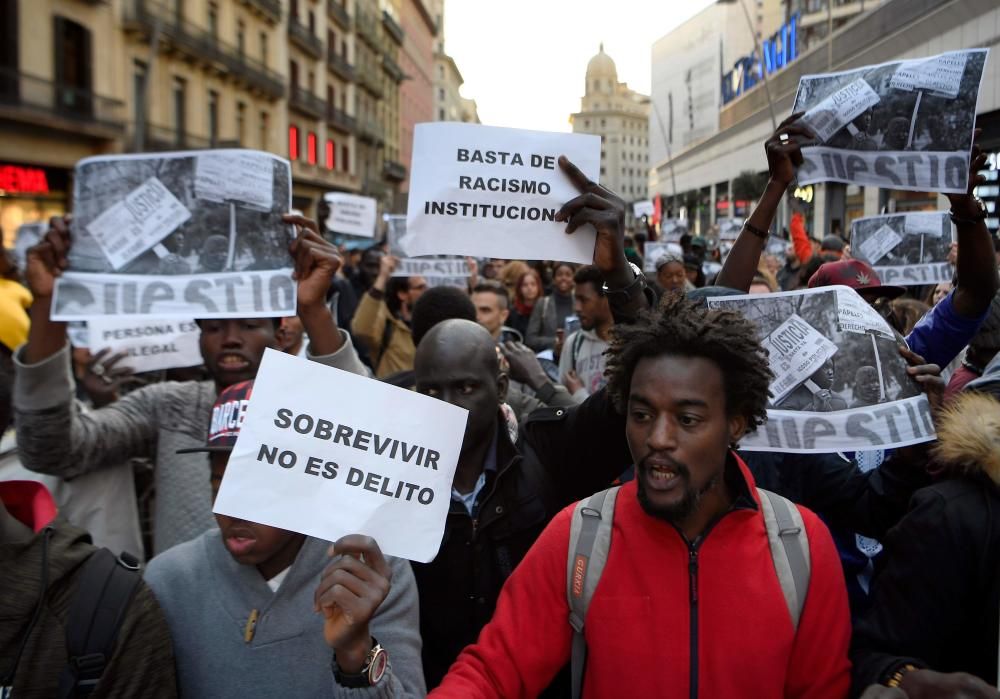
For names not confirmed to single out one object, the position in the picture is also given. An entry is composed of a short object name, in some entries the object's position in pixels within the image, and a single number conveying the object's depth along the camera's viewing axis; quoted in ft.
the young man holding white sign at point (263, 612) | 6.86
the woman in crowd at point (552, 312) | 24.41
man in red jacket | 6.70
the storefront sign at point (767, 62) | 115.96
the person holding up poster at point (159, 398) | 9.66
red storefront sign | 66.85
